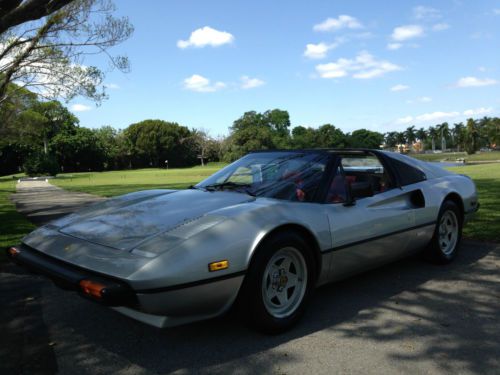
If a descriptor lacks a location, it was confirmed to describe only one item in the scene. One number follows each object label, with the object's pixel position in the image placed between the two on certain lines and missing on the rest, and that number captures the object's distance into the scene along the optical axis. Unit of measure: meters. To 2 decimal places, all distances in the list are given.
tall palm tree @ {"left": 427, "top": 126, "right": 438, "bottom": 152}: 167.50
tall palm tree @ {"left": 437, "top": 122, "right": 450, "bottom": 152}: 161.75
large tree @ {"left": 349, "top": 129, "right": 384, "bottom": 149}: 135.68
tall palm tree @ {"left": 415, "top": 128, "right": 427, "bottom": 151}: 175.75
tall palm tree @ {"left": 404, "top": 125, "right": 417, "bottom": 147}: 175.75
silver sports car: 2.61
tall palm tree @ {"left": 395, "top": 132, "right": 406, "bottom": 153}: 175.00
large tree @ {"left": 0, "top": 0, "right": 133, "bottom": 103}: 13.85
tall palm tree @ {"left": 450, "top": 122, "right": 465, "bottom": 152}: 159.40
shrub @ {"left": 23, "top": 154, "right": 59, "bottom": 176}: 49.25
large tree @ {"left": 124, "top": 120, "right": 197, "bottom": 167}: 90.81
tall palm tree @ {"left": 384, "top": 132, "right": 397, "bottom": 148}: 176.62
